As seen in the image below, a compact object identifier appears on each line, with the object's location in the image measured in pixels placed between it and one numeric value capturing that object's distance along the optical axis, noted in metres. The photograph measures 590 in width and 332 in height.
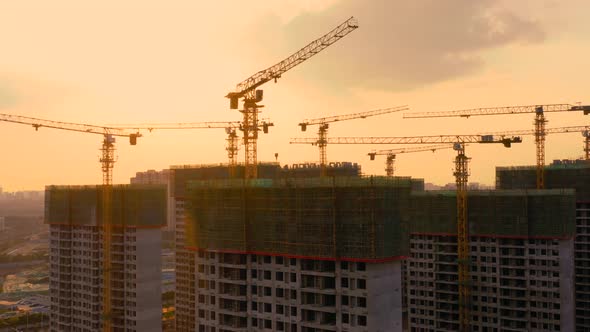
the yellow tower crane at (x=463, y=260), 111.31
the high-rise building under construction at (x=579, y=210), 124.12
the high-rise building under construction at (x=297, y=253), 67.38
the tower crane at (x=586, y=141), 179.12
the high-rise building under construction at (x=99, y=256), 110.38
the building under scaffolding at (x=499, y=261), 103.94
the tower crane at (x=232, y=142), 173.25
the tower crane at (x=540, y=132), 148.75
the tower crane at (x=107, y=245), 110.68
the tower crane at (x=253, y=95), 119.25
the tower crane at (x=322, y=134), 187.35
